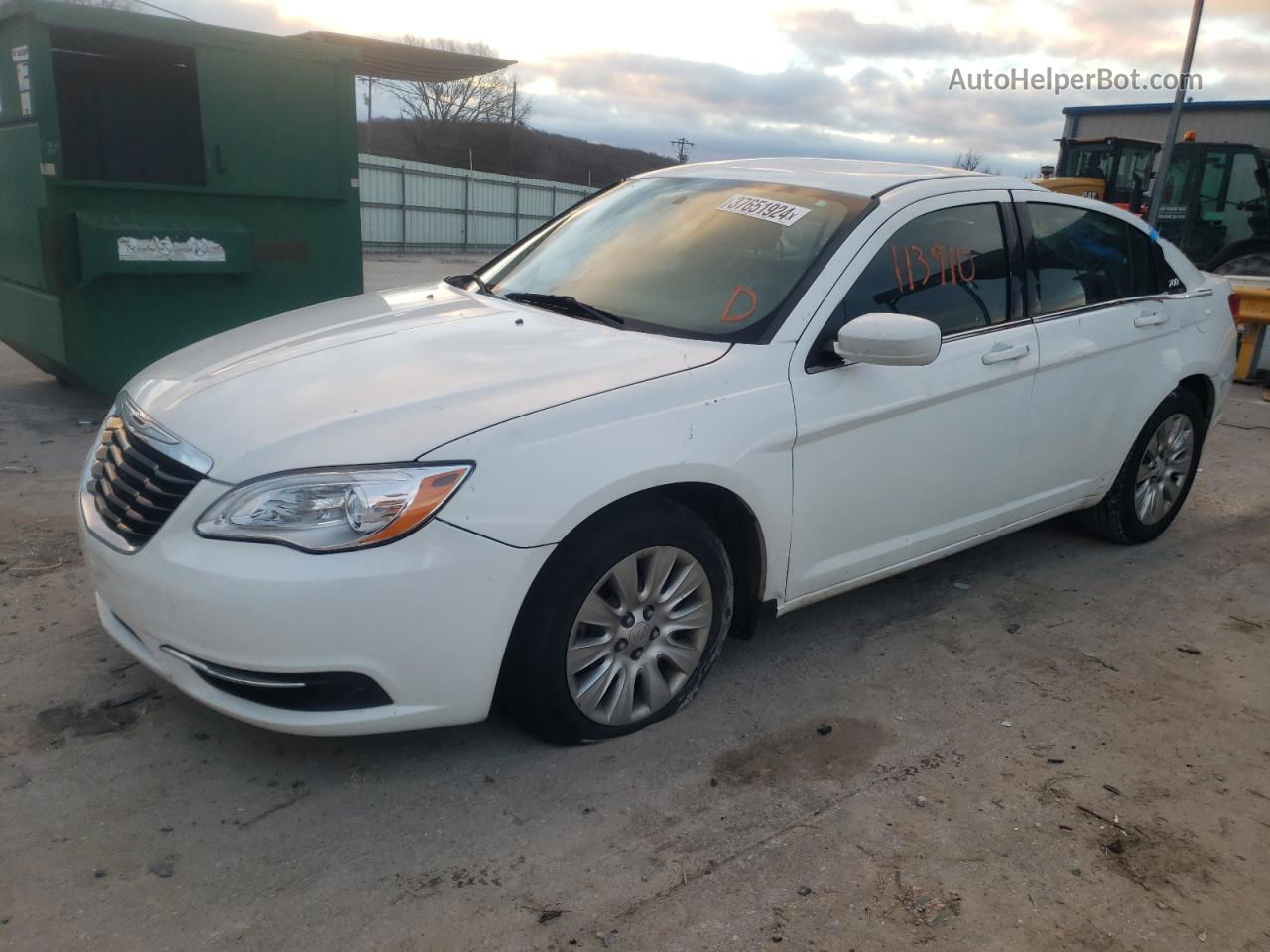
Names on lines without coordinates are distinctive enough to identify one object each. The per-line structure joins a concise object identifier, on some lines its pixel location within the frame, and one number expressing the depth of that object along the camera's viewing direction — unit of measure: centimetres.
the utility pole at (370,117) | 3644
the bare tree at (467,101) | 4053
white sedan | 250
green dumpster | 611
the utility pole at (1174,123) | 1302
